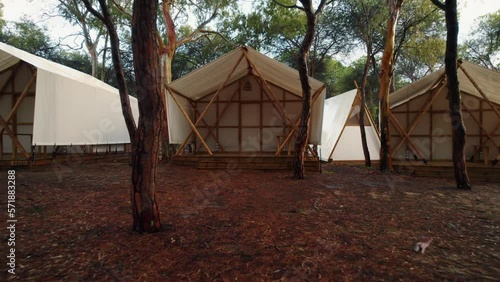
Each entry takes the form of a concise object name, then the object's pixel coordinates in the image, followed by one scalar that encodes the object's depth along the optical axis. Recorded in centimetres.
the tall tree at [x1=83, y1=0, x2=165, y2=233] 262
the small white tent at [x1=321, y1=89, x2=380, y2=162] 980
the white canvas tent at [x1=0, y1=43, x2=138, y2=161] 691
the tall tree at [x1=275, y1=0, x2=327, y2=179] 575
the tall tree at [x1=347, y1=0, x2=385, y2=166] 920
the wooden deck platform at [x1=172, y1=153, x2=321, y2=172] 773
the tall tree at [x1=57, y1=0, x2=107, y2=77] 1422
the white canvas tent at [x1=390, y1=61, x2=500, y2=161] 894
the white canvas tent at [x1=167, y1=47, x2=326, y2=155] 1004
